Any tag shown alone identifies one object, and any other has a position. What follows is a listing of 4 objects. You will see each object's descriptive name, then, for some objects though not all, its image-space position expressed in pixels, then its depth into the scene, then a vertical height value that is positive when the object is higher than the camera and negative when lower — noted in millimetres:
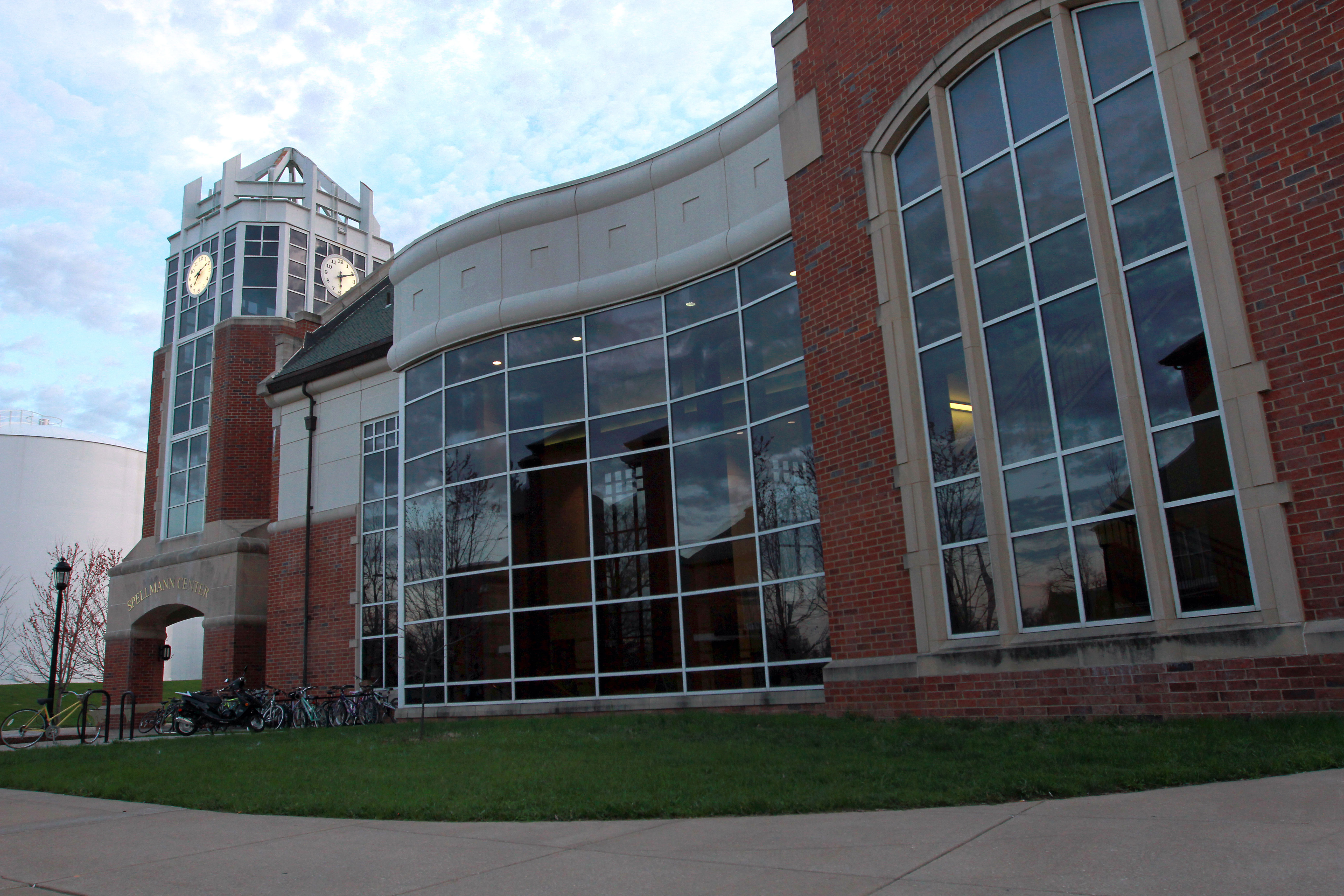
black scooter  18984 -618
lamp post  17516 +1950
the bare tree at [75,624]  46281 +3526
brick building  7891 +2929
